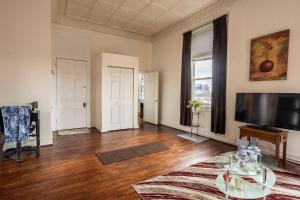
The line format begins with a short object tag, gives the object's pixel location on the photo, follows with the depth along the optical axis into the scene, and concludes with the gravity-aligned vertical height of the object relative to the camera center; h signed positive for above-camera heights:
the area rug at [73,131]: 5.10 -1.18
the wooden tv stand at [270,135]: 2.99 -0.77
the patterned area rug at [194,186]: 2.12 -1.25
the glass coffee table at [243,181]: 1.77 -0.95
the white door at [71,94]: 5.39 -0.05
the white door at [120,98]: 5.52 -0.17
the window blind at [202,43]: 4.78 +1.46
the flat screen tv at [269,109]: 3.00 -0.30
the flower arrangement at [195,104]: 4.77 -0.30
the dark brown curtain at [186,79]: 5.35 +0.45
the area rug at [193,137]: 4.56 -1.22
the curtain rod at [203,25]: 4.72 +1.92
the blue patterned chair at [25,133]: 3.13 -0.77
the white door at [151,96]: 6.56 -0.12
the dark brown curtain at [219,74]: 4.29 +0.48
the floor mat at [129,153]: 3.25 -1.24
